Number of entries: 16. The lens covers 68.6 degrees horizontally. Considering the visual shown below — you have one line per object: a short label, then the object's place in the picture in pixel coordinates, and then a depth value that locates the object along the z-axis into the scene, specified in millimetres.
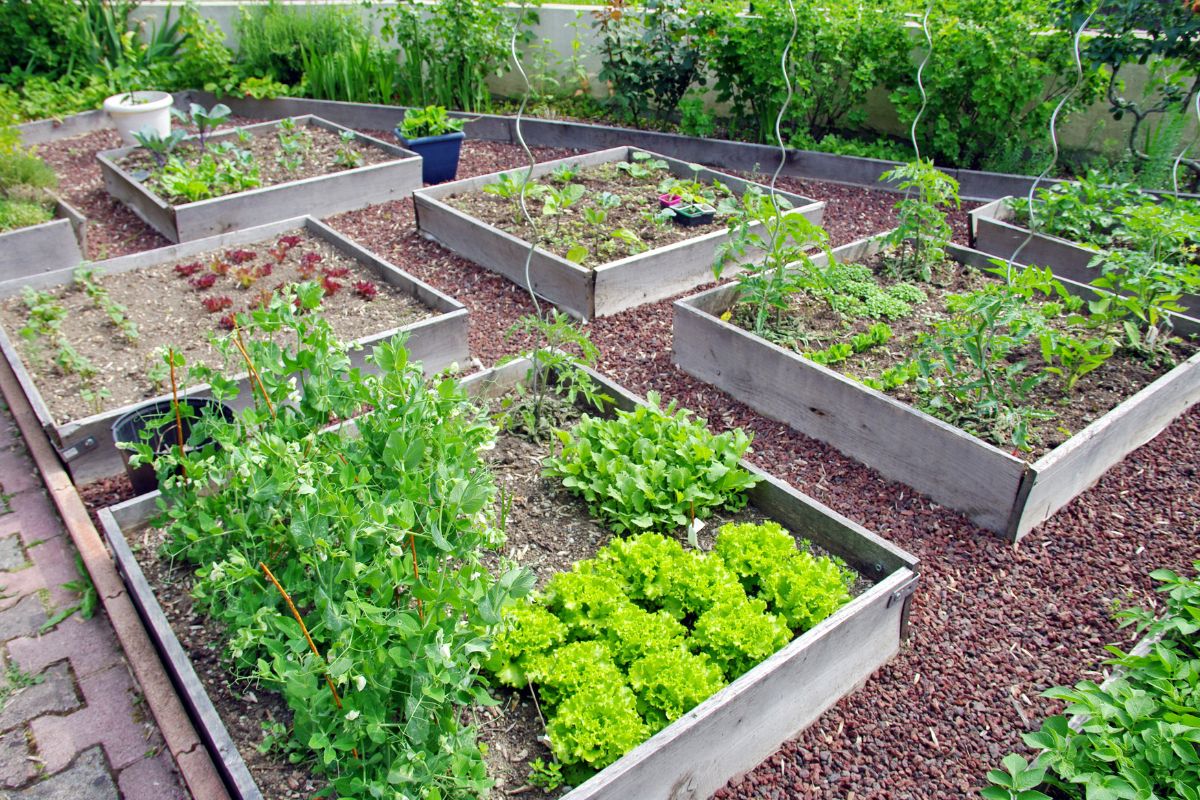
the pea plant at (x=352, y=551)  2037
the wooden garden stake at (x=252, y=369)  2712
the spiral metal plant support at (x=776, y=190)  4079
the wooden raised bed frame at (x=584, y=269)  4621
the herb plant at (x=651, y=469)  3047
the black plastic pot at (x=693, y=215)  5211
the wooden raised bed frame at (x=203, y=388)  3471
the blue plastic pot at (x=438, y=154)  6320
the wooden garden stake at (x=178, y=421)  2723
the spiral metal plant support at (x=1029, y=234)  3855
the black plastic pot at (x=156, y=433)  3207
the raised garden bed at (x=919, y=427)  3197
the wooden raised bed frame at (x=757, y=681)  2186
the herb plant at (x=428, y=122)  6402
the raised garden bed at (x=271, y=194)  5469
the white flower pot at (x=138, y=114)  6656
